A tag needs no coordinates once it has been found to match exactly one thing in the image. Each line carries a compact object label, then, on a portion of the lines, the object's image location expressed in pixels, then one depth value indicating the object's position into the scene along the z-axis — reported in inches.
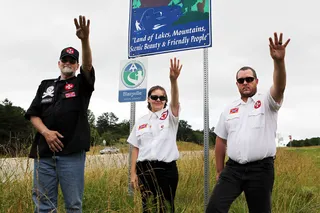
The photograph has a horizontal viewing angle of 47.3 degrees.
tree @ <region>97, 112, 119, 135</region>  2114.9
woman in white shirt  132.7
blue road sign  178.1
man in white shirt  118.2
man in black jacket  112.6
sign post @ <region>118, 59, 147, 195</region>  196.1
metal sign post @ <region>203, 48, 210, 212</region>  164.9
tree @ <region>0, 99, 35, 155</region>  1381.3
